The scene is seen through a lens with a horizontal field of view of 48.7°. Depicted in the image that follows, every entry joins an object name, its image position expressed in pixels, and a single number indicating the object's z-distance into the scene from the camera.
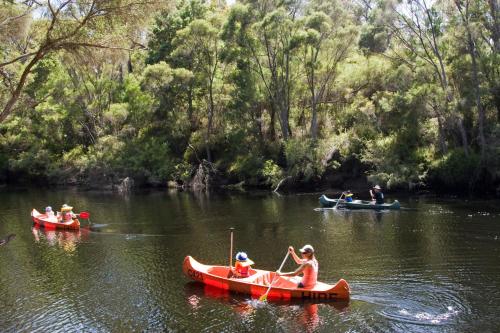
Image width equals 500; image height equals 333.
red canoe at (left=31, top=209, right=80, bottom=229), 30.25
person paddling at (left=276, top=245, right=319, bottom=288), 16.97
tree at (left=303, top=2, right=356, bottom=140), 43.97
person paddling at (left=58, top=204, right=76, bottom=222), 30.80
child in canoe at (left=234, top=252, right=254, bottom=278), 18.20
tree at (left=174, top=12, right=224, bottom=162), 49.09
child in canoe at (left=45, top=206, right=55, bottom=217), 32.12
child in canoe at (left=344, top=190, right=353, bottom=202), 34.65
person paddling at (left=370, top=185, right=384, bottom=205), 33.31
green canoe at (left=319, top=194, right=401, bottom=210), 32.70
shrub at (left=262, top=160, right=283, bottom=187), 46.55
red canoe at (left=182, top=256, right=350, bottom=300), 16.50
